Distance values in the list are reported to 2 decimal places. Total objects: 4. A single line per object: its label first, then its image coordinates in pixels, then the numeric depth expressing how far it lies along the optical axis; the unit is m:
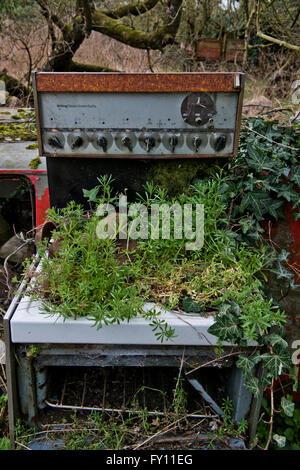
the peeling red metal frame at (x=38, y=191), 2.28
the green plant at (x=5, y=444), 1.55
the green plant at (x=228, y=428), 1.50
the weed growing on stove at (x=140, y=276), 1.36
